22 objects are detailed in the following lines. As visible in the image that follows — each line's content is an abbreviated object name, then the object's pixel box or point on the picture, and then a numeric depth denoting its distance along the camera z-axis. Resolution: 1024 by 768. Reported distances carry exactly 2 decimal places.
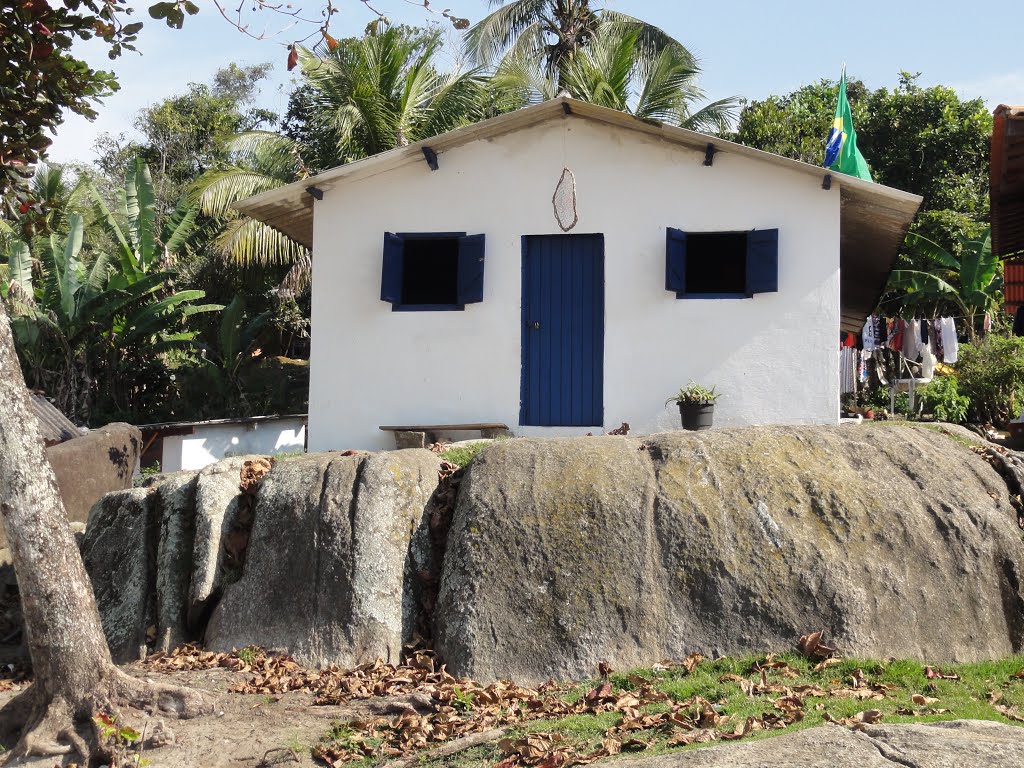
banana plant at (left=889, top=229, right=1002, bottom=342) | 21.50
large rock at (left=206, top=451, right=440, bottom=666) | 7.84
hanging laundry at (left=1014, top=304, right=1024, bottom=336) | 14.33
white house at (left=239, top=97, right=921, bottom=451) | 11.59
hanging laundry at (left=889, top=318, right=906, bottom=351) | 16.73
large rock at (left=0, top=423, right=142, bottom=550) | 12.17
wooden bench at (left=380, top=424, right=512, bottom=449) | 11.79
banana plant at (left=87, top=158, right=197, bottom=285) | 18.84
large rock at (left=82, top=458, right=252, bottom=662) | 8.51
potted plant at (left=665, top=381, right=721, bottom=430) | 11.20
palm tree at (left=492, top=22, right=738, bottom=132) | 20.12
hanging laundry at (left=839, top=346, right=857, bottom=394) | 17.39
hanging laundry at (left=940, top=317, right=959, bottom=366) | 16.12
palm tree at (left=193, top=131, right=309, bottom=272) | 20.27
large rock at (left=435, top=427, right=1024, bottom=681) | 7.30
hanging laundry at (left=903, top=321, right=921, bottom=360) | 16.50
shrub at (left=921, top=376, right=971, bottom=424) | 16.53
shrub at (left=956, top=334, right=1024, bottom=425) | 17.03
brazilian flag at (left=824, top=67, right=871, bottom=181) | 15.93
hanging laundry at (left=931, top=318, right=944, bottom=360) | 16.50
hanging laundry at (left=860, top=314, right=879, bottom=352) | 16.64
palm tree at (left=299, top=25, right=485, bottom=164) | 19.98
